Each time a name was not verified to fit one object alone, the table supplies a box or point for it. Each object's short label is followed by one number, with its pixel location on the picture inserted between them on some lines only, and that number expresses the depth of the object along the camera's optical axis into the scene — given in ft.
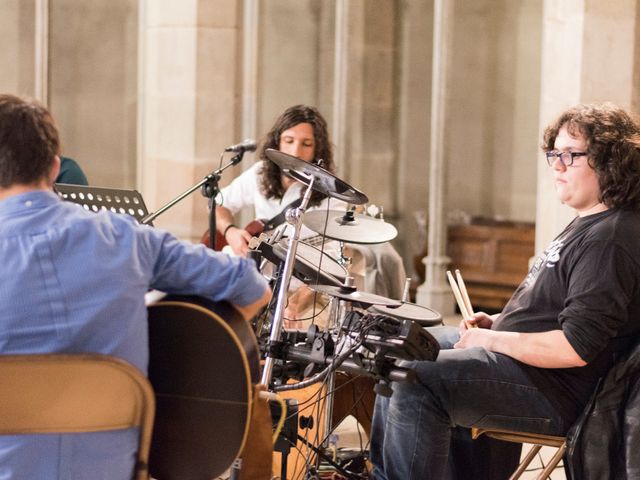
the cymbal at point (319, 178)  15.17
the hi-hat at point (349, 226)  15.88
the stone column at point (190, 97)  31.61
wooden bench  36.09
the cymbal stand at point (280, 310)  14.21
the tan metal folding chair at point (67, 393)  9.04
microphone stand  19.25
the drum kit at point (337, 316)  12.86
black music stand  17.66
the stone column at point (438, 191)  33.22
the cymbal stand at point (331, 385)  16.42
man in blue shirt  9.38
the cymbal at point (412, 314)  13.46
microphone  19.94
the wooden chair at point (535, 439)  13.58
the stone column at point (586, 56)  22.43
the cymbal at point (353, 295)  13.38
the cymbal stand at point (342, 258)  19.06
